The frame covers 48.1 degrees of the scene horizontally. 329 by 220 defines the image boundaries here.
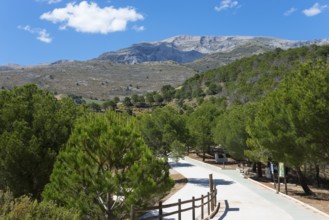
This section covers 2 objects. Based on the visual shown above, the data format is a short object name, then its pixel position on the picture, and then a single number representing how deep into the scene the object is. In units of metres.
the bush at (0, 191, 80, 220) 8.82
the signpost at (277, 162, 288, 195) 22.88
